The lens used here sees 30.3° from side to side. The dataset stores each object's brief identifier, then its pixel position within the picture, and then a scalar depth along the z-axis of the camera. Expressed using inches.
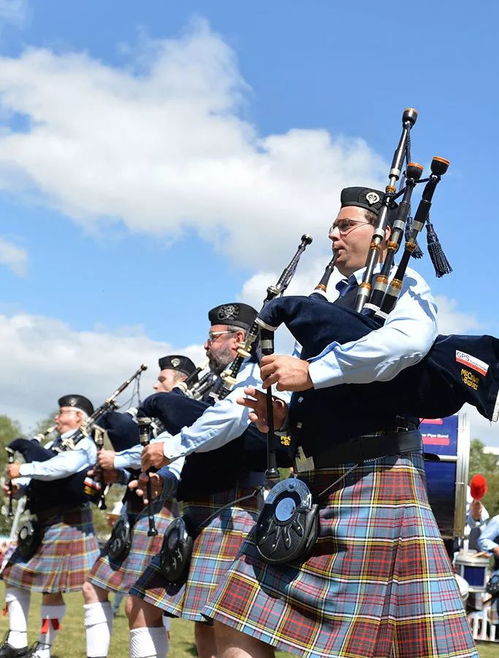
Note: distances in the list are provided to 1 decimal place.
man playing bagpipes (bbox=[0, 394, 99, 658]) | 256.5
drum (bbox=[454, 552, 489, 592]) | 419.5
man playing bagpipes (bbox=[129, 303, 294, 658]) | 155.7
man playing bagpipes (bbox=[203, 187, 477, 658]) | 103.3
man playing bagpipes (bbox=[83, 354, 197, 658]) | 207.9
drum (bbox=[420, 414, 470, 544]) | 224.2
